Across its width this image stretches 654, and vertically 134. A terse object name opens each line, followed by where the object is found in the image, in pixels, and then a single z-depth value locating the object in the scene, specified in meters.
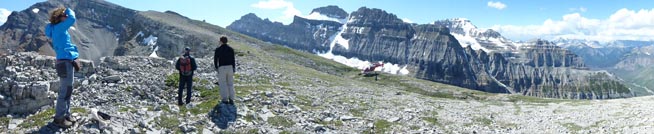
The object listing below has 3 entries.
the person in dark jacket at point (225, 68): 23.39
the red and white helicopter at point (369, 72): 123.49
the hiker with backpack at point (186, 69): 23.81
